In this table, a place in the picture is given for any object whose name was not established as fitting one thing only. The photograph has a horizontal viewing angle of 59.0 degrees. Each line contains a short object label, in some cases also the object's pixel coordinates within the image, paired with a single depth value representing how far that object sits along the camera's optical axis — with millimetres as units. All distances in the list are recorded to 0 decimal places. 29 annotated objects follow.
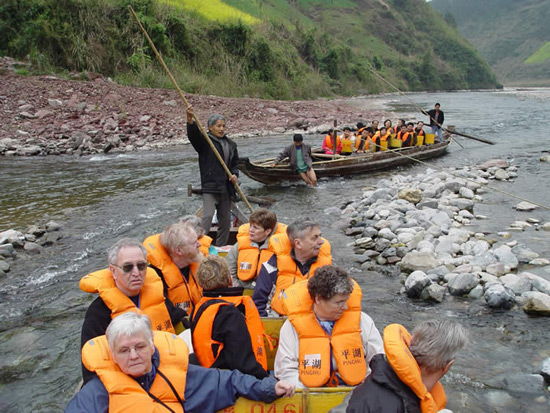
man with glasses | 3320
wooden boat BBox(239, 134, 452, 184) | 12727
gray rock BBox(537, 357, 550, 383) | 4544
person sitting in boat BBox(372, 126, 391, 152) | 15766
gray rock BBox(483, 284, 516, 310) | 5867
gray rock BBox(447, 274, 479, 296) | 6285
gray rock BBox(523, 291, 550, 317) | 5652
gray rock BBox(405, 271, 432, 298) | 6352
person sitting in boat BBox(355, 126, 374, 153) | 15532
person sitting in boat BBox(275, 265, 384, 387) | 3143
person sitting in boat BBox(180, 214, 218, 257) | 4824
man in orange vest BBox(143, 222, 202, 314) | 3998
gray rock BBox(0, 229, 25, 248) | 8266
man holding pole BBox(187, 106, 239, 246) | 6793
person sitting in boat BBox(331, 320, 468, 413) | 2242
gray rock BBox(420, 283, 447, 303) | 6176
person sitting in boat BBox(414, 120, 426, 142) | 16578
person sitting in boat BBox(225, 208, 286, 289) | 4594
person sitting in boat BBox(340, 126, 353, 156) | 15219
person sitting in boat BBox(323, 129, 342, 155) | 15156
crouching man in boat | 12594
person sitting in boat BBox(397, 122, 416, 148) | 16234
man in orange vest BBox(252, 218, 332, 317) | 4027
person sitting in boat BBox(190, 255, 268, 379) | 3004
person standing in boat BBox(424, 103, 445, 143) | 18594
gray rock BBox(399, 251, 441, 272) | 7086
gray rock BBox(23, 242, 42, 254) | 8155
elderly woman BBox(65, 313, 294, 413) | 2445
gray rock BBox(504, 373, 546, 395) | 4406
